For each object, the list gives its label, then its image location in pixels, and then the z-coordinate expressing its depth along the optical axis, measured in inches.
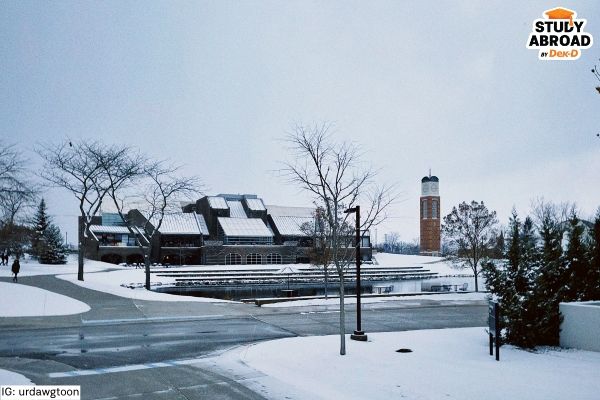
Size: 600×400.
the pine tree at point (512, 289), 456.8
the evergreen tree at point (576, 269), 506.0
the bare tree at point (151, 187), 1238.9
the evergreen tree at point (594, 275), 503.8
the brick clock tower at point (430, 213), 4296.3
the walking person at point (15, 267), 1132.5
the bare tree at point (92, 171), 1225.4
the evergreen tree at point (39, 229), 2444.8
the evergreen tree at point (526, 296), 453.4
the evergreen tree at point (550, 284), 454.9
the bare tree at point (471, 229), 1352.1
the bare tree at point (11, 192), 835.4
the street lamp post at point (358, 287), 479.5
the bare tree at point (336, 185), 469.1
